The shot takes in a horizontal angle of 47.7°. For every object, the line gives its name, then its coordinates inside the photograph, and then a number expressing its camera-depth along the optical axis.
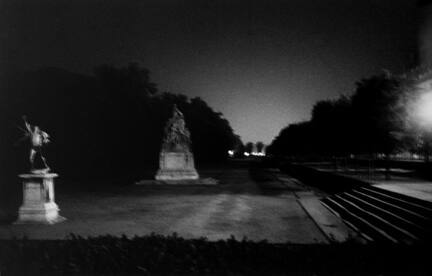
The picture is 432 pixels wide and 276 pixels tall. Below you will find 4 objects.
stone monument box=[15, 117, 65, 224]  17.48
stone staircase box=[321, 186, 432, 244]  14.72
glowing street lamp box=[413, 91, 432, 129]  29.95
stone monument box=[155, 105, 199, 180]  40.04
